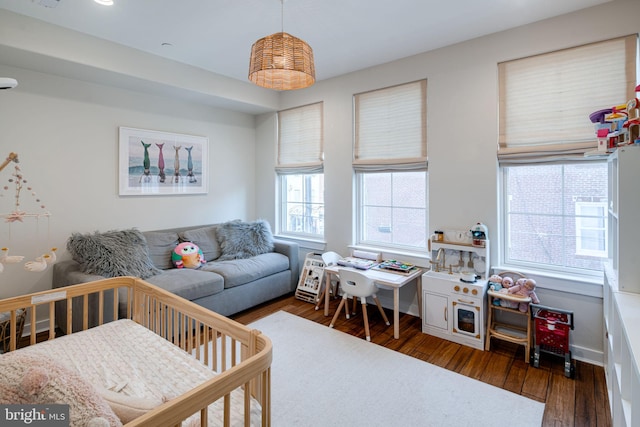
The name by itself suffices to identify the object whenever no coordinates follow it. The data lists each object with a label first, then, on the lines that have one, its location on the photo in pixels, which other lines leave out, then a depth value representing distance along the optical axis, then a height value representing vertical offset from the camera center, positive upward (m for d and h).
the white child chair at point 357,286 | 2.89 -0.68
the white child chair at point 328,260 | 3.62 -0.54
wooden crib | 0.94 -0.56
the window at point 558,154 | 2.43 +0.49
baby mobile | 1.37 -0.21
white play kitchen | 2.72 -0.65
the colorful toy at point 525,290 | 2.55 -0.64
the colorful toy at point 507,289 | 2.61 -0.65
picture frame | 3.58 +0.62
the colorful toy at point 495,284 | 2.66 -0.61
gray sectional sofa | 2.83 -0.52
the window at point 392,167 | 3.36 +0.52
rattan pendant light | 1.97 +1.01
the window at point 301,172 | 4.22 +0.58
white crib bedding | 1.35 -0.74
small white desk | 2.88 -0.63
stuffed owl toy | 3.51 -0.48
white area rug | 1.89 -1.21
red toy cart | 2.34 -0.92
